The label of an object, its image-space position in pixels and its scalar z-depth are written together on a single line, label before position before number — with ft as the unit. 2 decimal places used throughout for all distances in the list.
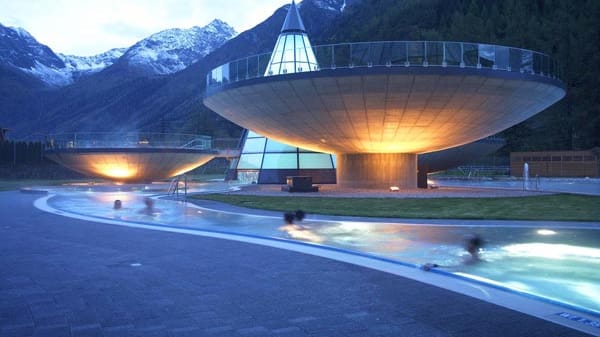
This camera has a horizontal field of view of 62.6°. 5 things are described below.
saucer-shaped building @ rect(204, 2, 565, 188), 65.92
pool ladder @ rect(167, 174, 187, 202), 75.21
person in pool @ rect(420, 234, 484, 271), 25.98
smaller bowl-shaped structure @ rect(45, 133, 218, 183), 119.03
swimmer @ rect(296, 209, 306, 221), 47.78
